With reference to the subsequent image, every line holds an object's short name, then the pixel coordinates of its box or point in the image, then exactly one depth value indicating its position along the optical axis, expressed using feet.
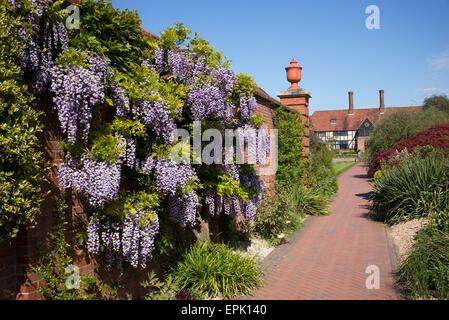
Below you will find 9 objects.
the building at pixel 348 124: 201.16
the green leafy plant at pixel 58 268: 10.30
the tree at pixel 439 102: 110.01
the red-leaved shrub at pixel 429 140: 37.97
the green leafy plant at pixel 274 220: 24.16
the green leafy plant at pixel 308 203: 33.14
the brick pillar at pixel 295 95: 38.86
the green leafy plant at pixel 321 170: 40.75
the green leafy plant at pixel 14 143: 8.74
